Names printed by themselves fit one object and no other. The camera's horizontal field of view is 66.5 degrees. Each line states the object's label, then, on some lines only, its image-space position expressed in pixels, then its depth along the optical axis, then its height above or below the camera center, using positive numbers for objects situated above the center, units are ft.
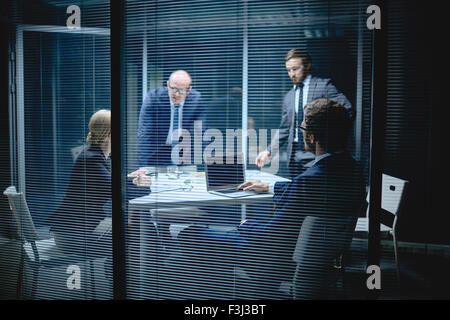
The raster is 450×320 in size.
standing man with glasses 7.10 +0.20
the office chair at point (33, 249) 7.84 -2.91
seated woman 7.75 -1.57
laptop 6.95 -1.03
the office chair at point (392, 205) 6.72 -1.87
